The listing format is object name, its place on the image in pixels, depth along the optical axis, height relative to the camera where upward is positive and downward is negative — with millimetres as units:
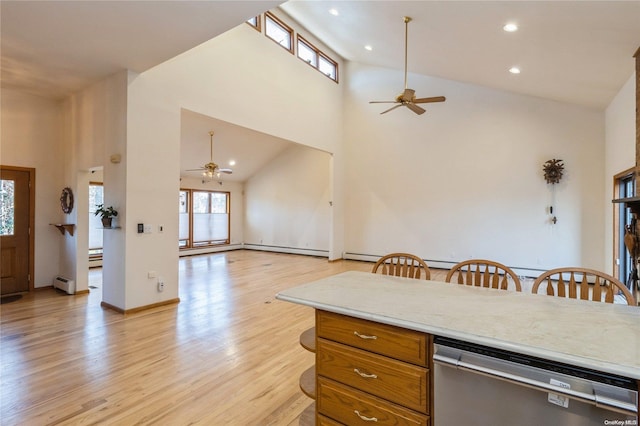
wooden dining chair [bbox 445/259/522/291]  2135 -442
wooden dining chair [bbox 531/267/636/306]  1719 -420
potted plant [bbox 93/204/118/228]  4230 -35
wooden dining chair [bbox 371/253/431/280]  2544 -444
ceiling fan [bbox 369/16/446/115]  4613 +1691
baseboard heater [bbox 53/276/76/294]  5094 -1180
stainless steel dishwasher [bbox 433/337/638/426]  999 -631
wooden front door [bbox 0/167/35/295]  4973 -272
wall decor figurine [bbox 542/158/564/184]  6211 +847
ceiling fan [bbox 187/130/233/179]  7535 +1043
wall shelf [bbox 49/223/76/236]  5164 -241
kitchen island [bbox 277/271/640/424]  1104 -462
